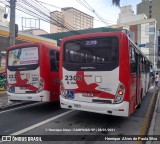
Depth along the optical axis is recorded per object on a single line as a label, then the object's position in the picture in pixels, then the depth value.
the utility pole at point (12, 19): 12.17
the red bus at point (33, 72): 8.84
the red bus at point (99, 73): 6.71
